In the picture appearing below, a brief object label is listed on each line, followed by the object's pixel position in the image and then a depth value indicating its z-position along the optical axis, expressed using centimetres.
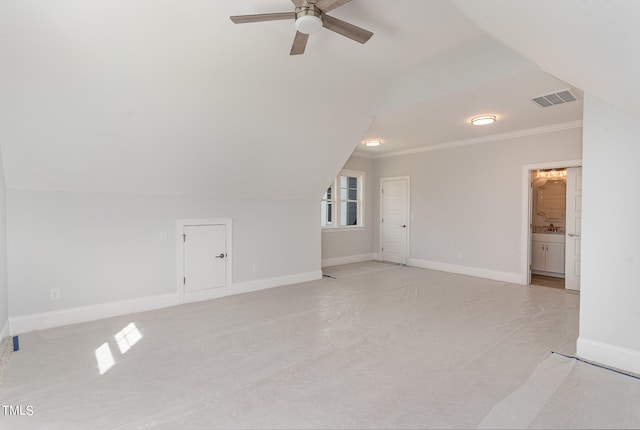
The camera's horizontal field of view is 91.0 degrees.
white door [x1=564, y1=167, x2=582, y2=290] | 490
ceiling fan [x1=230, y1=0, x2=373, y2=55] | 224
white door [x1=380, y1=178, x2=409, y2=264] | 714
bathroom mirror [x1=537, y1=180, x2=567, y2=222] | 632
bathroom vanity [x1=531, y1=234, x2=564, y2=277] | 584
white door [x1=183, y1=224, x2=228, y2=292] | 436
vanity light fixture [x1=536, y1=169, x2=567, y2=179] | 620
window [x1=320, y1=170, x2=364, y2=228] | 720
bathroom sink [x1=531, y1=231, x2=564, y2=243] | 583
